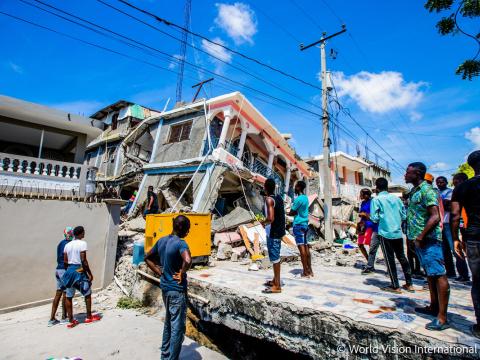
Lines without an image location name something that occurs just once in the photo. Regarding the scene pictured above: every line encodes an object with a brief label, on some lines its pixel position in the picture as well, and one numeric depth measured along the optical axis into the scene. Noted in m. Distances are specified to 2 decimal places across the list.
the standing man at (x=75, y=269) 4.94
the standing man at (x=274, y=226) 3.95
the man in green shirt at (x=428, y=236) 2.50
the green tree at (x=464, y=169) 17.03
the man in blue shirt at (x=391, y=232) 3.88
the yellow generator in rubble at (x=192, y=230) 6.01
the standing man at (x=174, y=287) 3.05
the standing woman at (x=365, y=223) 5.26
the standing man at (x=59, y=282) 5.09
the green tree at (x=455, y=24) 4.38
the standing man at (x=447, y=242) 4.53
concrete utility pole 10.34
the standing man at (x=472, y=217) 2.29
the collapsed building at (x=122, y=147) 14.97
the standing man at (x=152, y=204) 8.75
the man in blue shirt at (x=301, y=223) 4.79
